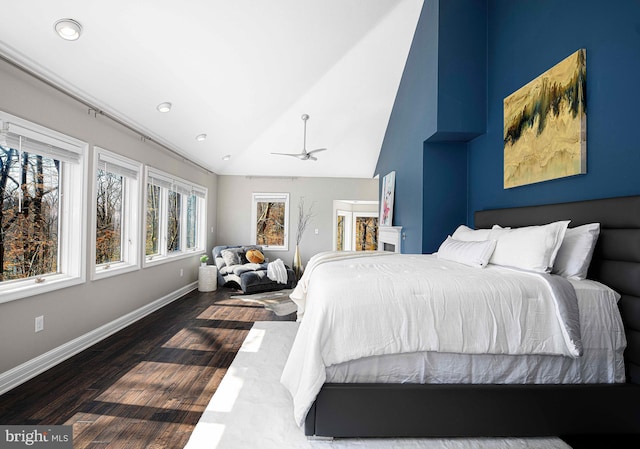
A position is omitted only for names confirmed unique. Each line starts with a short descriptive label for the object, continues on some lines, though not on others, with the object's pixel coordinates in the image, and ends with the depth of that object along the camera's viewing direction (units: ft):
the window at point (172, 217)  14.46
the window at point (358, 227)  24.36
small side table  17.89
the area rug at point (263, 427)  5.42
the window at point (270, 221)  23.07
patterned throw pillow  19.19
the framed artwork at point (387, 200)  16.39
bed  5.28
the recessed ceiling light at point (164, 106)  11.13
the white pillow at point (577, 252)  6.18
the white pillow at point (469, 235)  8.71
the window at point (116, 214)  10.79
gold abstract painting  6.98
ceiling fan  16.04
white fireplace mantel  14.92
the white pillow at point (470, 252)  7.46
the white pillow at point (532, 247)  6.35
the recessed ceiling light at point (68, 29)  7.01
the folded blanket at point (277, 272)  18.34
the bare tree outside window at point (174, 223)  16.52
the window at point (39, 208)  7.57
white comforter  5.25
